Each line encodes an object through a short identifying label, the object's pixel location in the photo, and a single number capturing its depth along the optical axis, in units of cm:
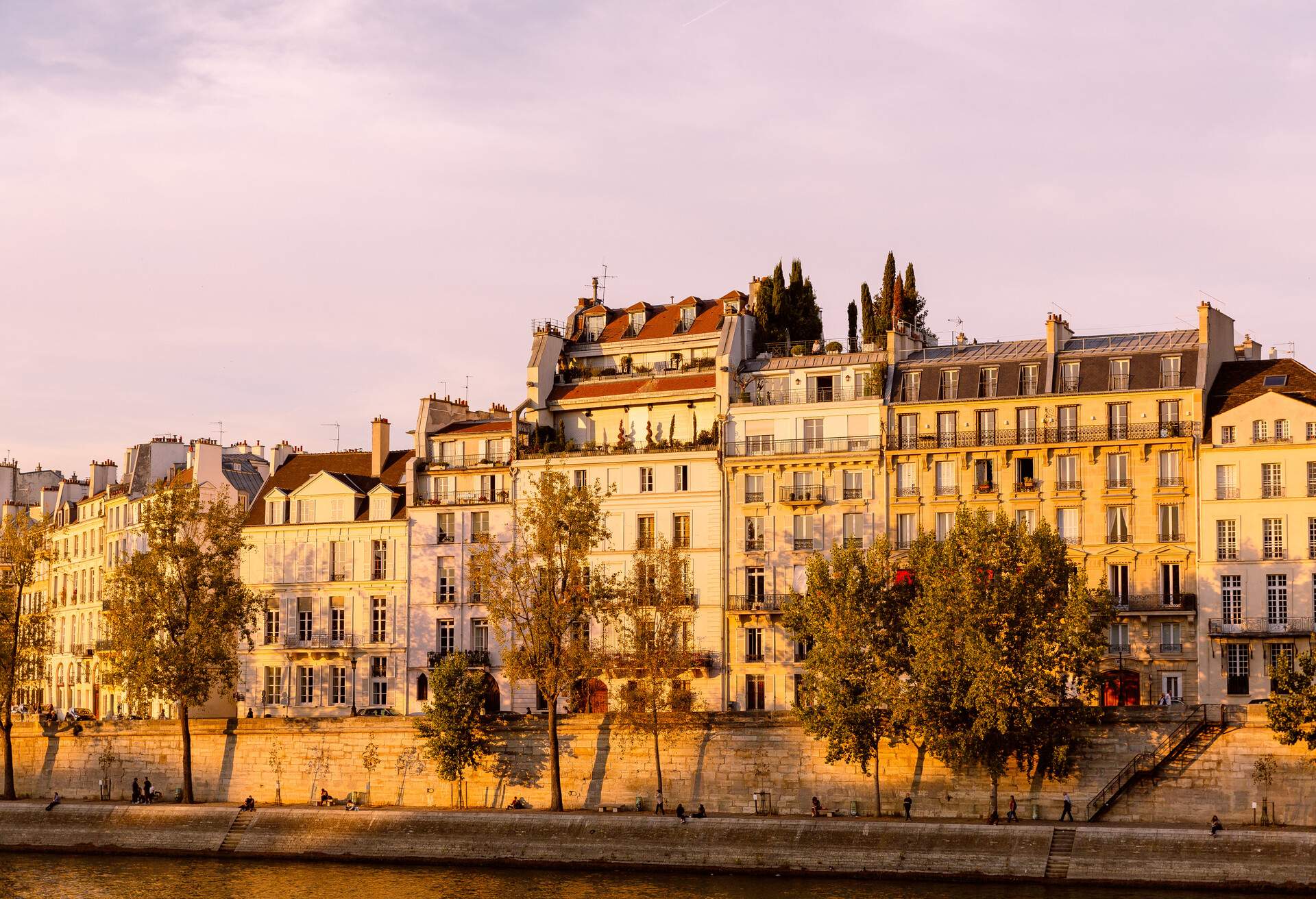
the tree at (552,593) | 7612
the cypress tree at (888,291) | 9719
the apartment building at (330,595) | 9250
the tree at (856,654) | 7062
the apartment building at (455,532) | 9038
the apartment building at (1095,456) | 7812
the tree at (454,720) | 7744
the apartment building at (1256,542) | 7550
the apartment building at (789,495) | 8450
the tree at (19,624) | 8912
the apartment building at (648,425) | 8700
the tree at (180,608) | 8244
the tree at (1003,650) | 6788
